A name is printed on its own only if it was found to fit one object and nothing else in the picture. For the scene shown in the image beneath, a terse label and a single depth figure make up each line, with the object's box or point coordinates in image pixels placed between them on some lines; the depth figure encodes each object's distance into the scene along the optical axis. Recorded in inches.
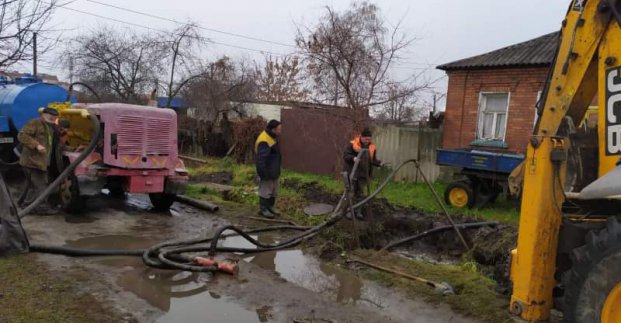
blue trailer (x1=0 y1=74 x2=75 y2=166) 461.7
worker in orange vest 385.4
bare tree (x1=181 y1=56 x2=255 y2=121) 865.5
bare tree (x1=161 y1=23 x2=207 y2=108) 888.3
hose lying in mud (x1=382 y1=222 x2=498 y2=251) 312.7
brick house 561.6
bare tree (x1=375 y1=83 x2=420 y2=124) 531.8
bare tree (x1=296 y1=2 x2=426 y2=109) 523.2
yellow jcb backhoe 144.0
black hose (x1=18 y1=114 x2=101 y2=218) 282.2
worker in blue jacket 366.6
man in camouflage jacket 346.3
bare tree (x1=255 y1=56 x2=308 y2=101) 1478.6
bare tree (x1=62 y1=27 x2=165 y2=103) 898.1
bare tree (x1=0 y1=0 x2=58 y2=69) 354.3
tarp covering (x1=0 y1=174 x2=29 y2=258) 236.8
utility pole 376.8
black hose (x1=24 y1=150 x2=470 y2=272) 233.6
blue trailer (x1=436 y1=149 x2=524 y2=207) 446.3
